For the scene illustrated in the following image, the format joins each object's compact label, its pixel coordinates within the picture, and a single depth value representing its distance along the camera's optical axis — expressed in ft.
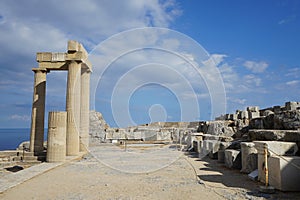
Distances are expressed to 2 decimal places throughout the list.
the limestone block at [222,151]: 41.63
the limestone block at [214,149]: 46.20
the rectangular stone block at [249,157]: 30.94
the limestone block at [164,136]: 104.11
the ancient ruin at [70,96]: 53.57
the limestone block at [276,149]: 26.30
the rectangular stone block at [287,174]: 22.06
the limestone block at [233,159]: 34.77
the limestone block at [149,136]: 102.56
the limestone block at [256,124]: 49.89
